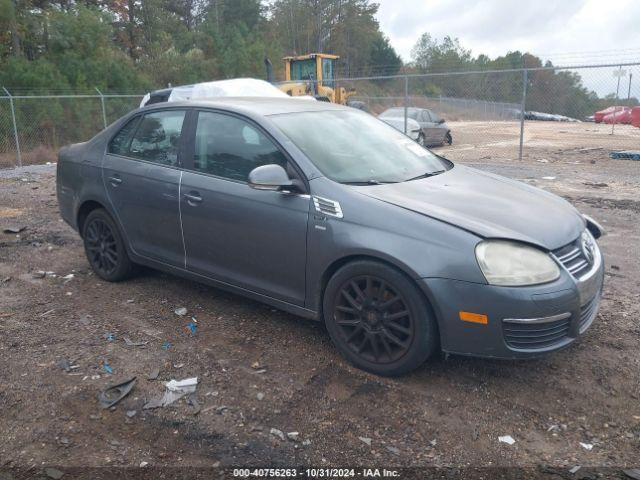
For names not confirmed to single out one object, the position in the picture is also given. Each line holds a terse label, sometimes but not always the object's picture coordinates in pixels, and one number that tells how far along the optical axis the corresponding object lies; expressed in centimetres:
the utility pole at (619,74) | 1515
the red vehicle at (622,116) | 2235
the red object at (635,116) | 1866
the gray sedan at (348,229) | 317
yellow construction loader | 1967
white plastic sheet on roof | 1109
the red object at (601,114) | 2467
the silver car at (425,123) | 1752
